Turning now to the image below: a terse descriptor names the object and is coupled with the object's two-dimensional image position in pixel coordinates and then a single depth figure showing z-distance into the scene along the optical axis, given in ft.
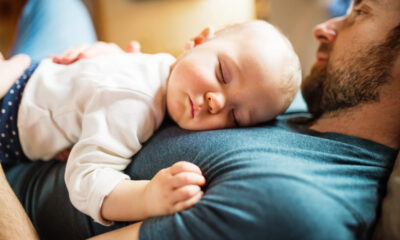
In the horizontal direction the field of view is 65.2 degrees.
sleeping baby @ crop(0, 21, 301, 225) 2.51
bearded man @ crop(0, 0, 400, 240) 1.79
